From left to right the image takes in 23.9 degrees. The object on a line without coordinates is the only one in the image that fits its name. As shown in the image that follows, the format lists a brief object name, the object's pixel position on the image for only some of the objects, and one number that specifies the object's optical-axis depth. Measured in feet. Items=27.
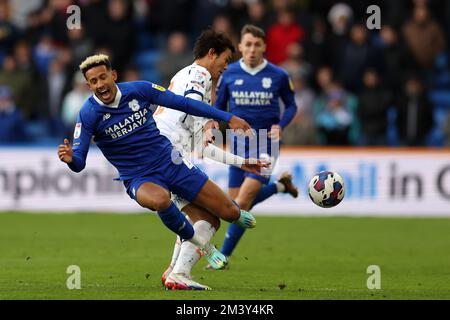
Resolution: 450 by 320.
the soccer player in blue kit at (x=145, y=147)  32.83
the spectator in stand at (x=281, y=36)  73.46
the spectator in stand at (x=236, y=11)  74.84
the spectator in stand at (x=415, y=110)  70.49
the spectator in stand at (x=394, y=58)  71.92
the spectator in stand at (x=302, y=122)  69.21
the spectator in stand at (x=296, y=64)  70.44
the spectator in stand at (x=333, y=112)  69.26
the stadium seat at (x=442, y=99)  77.92
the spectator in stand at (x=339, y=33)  72.90
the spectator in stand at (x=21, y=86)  76.84
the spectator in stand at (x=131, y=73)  73.41
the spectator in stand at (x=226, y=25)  71.67
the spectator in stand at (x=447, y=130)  69.62
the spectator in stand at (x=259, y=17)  73.15
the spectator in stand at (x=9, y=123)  73.00
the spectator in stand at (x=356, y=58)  71.31
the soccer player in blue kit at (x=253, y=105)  43.68
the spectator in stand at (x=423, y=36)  73.20
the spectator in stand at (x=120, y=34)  75.82
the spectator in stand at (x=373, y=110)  70.03
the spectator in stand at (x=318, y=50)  73.36
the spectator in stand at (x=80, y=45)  75.92
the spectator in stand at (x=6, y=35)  81.82
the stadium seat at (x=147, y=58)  83.82
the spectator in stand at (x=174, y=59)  74.02
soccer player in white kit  34.50
